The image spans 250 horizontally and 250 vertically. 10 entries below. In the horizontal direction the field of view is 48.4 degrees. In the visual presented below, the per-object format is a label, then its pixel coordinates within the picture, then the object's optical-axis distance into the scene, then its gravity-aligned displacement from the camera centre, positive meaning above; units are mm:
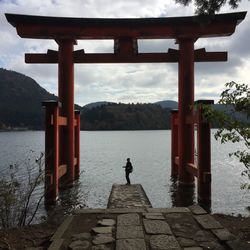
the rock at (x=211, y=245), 4072 -1729
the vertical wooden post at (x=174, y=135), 13718 -302
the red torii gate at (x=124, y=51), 10896 +3238
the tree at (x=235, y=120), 4427 +146
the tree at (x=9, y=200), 5187 -1386
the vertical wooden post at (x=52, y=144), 9337 -538
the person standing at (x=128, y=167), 10787 -1503
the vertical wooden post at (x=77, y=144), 14131 -781
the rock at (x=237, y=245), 3916 -1676
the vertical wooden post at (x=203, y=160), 9299 -1048
